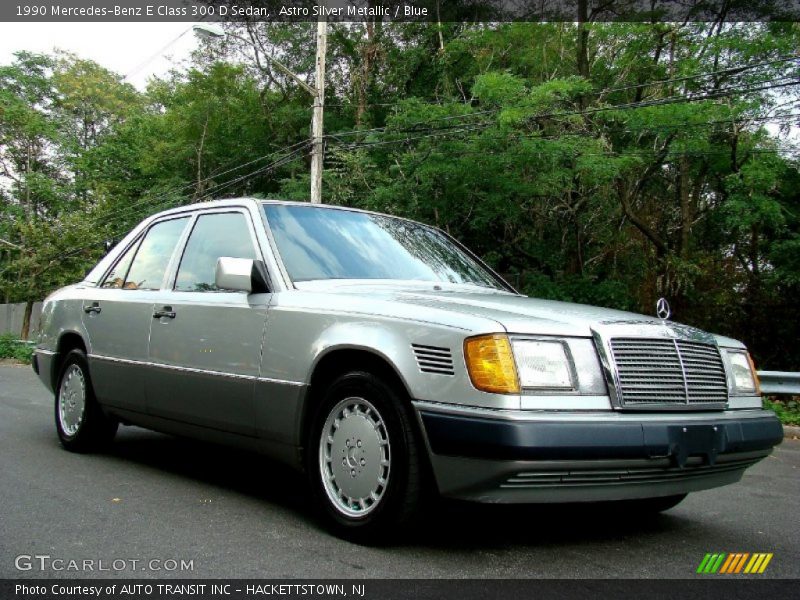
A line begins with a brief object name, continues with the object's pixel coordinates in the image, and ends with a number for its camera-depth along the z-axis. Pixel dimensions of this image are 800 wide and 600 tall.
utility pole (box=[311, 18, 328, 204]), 17.56
